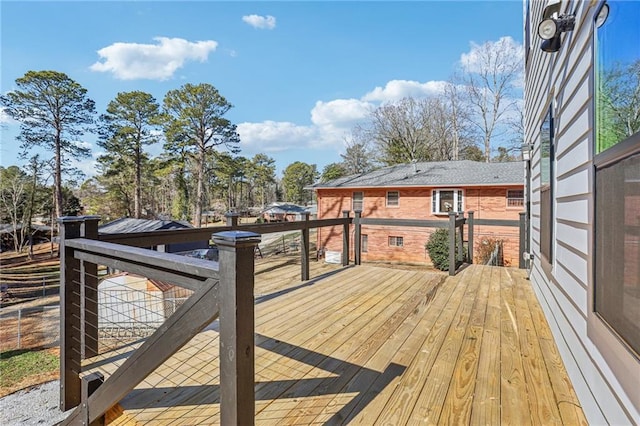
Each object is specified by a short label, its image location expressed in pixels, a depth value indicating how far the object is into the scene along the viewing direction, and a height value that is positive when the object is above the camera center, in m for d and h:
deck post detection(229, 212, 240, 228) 3.66 -0.12
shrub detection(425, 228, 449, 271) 9.75 -1.27
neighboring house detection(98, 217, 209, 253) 13.32 -0.73
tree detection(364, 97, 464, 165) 21.94 +5.68
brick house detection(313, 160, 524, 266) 12.83 +0.46
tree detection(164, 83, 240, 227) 20.77 +5.75
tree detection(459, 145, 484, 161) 22.26 +3.97
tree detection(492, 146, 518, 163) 21.22 +3.72
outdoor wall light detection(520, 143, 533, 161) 4.54 +0.86
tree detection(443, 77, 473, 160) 20.91 +6.24
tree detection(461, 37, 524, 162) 18.28 +7.79
